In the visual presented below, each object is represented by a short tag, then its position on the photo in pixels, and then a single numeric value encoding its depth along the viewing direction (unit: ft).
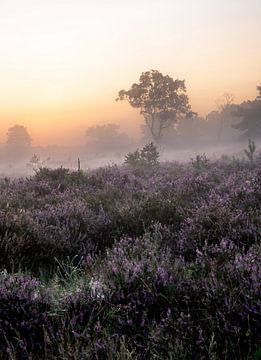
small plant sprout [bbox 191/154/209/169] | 51.47
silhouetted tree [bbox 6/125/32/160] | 268.41
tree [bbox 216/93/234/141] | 258.65
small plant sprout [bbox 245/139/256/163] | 60.07
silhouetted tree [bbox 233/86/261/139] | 169.88
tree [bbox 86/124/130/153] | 293.84
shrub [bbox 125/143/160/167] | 68.95
